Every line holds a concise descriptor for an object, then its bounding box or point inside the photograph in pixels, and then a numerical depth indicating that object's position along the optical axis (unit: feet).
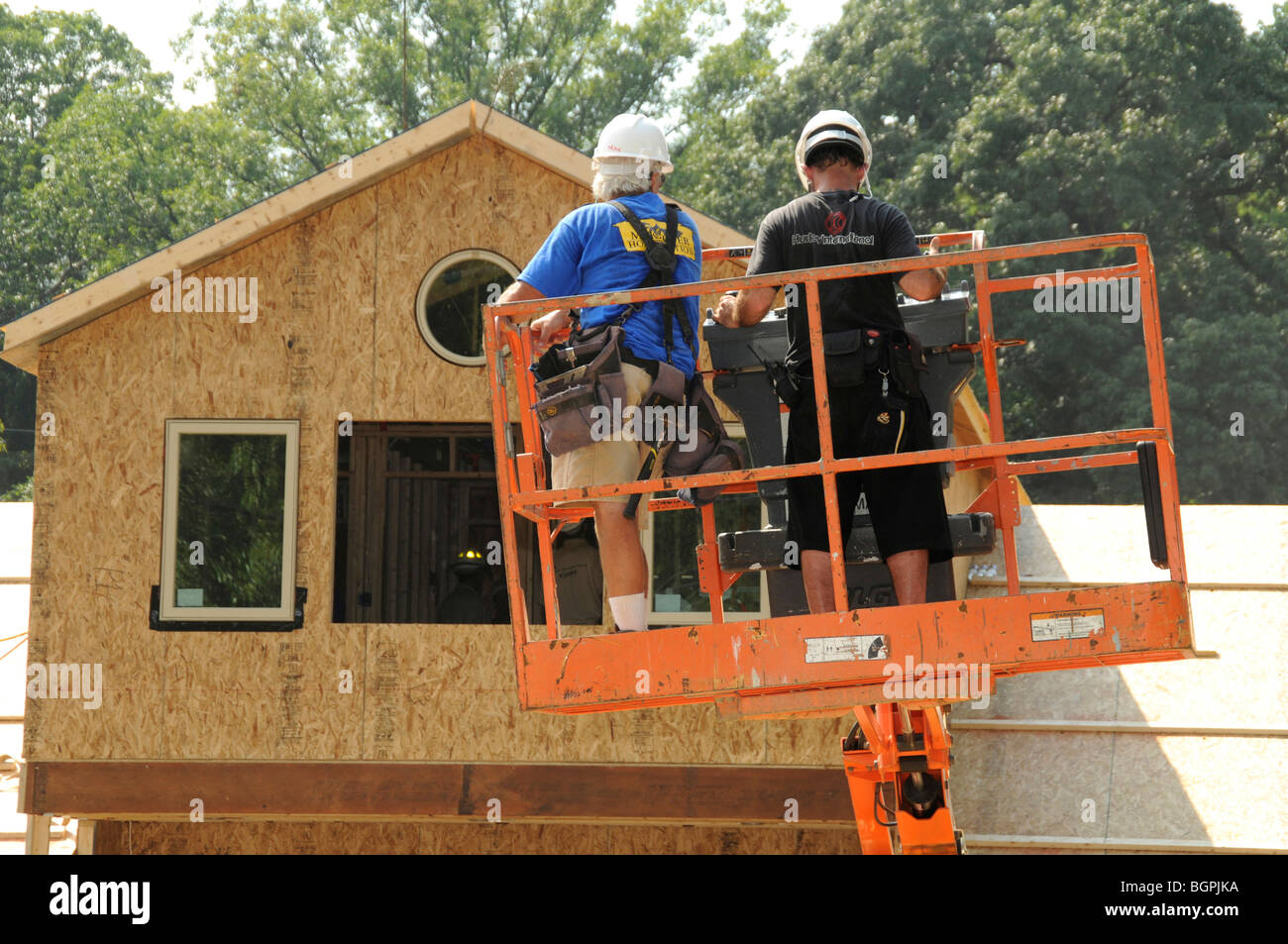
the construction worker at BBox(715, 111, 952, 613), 17.49
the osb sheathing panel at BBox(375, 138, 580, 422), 33.68
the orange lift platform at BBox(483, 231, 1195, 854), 16.08
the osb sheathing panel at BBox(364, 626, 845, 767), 32.35
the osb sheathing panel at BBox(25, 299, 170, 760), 32.40
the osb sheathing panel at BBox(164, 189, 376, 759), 32.45
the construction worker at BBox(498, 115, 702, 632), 18.61
